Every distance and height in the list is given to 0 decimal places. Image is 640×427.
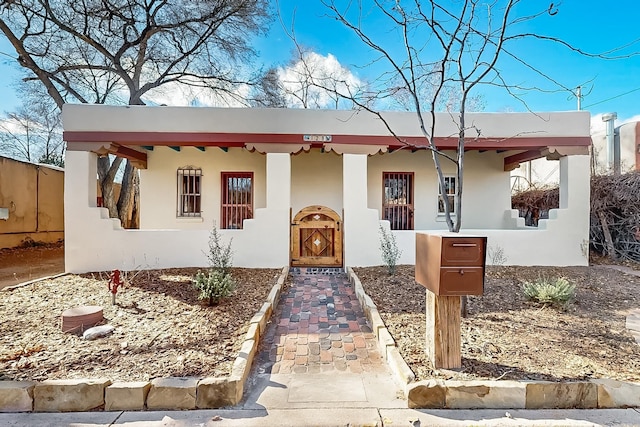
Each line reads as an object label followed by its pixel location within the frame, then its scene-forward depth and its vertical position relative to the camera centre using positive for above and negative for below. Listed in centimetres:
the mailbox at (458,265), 300 -48
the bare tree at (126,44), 1088 +646
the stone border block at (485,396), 272 -156
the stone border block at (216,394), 273 -155
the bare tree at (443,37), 430 +257
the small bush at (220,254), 637 -88
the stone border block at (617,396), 276 -158
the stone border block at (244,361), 295 -146
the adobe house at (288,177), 727 +86
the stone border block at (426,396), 271 -154
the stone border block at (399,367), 286 -146
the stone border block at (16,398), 270 -157
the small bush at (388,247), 693 -76
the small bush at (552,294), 479 -122
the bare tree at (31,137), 1753 +521
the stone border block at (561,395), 274 -156
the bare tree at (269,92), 1383 +542
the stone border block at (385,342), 349 -144
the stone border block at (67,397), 272 -157
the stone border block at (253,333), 369 -141
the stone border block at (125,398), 272 -157
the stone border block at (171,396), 273 -157
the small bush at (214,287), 486 -114
